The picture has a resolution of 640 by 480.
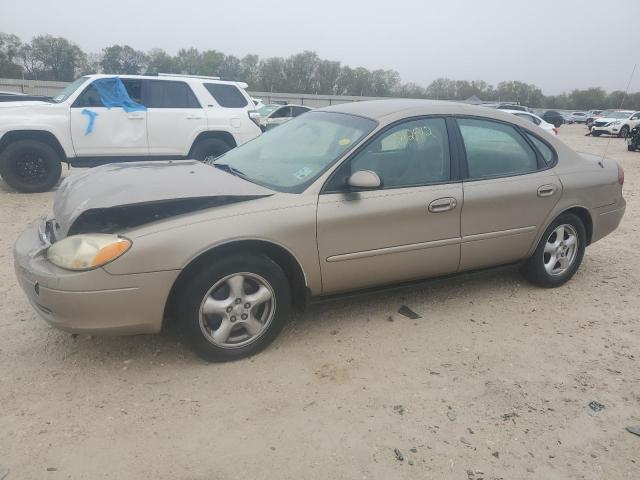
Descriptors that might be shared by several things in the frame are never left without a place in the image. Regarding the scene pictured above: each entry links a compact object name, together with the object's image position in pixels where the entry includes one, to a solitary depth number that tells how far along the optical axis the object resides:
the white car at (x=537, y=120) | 15.39
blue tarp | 8.19
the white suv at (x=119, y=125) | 7.83
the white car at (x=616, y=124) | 27.70
